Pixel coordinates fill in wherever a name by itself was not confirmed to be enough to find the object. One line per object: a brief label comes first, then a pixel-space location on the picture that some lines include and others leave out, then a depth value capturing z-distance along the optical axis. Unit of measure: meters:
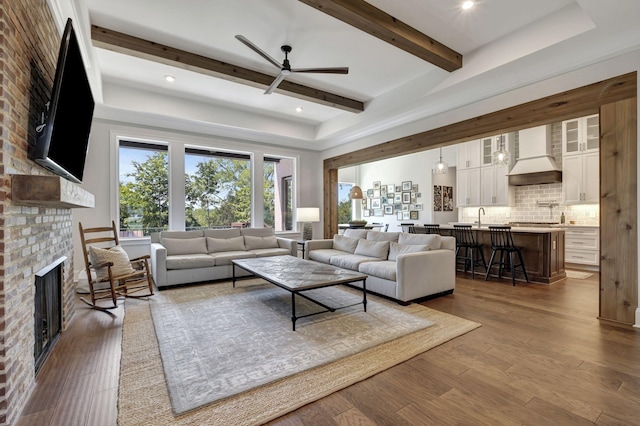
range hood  6.38
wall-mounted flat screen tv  1.84
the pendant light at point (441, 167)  6.30
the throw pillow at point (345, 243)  5.14
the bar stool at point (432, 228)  6.06
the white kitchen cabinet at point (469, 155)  7.70
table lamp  6.33
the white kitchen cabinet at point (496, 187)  7.13
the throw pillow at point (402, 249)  4.02
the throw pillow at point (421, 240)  4.07
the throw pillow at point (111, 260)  3.54
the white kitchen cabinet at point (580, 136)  5.94
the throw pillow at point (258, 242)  5.54
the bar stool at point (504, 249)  4.88
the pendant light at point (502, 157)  5.15
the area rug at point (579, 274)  5.21
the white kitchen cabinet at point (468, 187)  7.68
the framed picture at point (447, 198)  8.63
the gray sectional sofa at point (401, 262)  3.58
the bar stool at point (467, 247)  5.36
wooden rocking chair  3.51
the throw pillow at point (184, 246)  4.81
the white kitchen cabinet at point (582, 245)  5.81
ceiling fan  3.48
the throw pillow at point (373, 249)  4.48
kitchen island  4.83
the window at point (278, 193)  6.82
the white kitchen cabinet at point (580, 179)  5.91
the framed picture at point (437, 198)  8.46
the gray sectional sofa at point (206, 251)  4.36
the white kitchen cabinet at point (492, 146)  7.15
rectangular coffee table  2.97
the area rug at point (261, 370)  1.70
